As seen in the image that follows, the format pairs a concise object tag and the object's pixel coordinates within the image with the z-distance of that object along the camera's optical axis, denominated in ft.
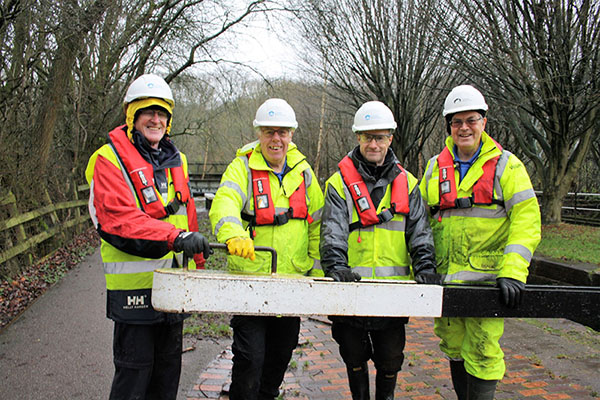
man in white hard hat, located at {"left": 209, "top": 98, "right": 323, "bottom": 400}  10.78
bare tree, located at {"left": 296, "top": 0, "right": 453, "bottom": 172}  44.78
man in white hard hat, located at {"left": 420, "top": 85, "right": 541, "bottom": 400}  10.52
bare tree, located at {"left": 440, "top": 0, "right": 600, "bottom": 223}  30.68
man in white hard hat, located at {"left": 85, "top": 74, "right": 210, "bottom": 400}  9.29
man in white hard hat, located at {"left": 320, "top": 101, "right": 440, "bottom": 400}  10.89
